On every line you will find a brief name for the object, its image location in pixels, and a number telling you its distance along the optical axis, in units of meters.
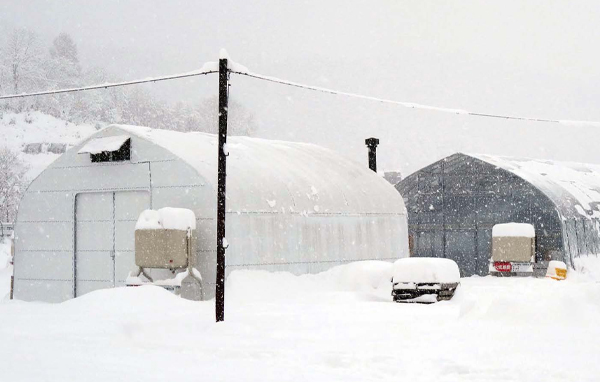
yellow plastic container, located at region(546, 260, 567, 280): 26.75
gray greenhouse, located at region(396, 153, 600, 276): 29.17
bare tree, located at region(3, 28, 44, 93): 115.56
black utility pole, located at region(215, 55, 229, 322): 15.31
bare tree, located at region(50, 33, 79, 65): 140.38
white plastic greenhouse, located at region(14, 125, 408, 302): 20.27
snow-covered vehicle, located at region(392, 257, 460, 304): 19.72
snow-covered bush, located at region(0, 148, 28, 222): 63.44
